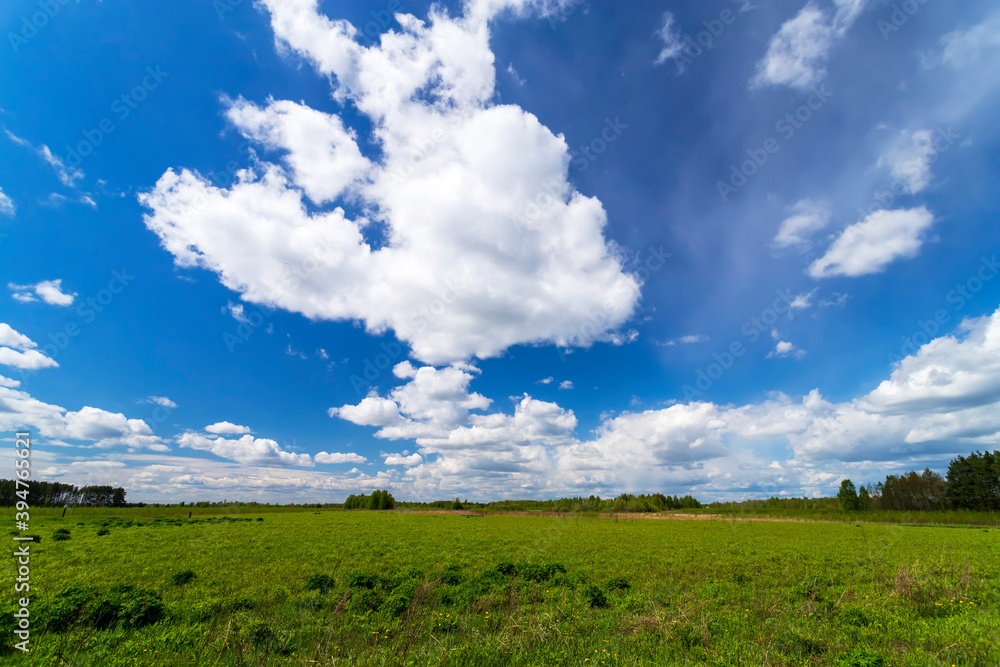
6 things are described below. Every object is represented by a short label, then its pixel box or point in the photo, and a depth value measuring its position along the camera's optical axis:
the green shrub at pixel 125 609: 8.98
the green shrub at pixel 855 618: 10.12
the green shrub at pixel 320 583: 13.32
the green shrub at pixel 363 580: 13.48
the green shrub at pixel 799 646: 8.31
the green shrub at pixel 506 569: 15.81
